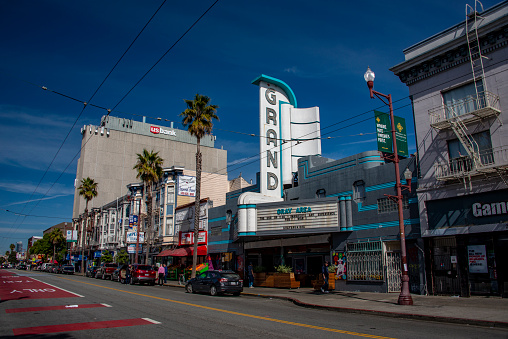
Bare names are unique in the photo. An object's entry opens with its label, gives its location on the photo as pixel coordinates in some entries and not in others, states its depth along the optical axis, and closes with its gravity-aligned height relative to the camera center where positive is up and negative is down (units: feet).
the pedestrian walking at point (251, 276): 94.07 -4.60
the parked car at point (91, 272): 154.57 -5.59
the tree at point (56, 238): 315.78 +15.38
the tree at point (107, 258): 187.42 -0.42
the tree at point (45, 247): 345.72 +9.71
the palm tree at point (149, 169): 136.67 +29.99
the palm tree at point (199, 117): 104.47 +36.35
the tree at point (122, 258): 170.72 -0.42
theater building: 71.92 +8.62
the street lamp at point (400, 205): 52.70 +6.83
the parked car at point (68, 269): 193.88 -5.65
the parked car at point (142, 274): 103.65 -4.45
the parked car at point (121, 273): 111.72 -4.49
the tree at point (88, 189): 218.79 +36.77
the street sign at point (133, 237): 150.96 +7.54
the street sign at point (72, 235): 271.69 +15.00
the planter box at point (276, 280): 87.92 -5.42
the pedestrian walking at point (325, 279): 74.37 -4.26
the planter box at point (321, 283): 79.19 -5.35
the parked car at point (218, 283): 71.82 -4.77
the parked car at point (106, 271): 136.11 -4.81
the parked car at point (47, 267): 222.28 -5.68
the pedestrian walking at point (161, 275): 108.07 -4.88
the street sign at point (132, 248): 148.05 +3.28
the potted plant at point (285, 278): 87.76 -4.77
